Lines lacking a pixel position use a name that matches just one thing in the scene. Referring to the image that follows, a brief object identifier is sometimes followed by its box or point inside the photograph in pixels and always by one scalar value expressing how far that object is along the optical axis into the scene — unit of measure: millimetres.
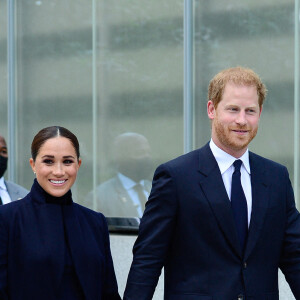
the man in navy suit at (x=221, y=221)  7598
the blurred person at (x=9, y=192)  13490
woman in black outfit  7668
